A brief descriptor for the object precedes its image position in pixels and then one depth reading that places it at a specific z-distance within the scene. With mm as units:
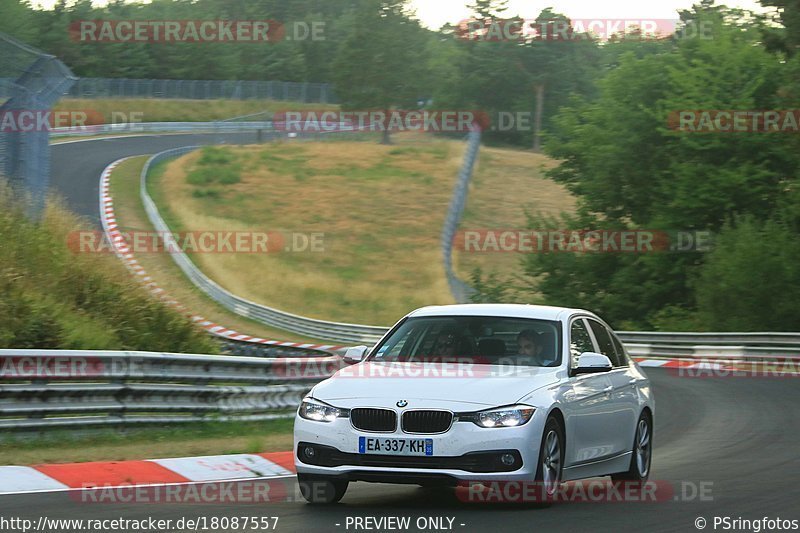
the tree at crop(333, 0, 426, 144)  96000
